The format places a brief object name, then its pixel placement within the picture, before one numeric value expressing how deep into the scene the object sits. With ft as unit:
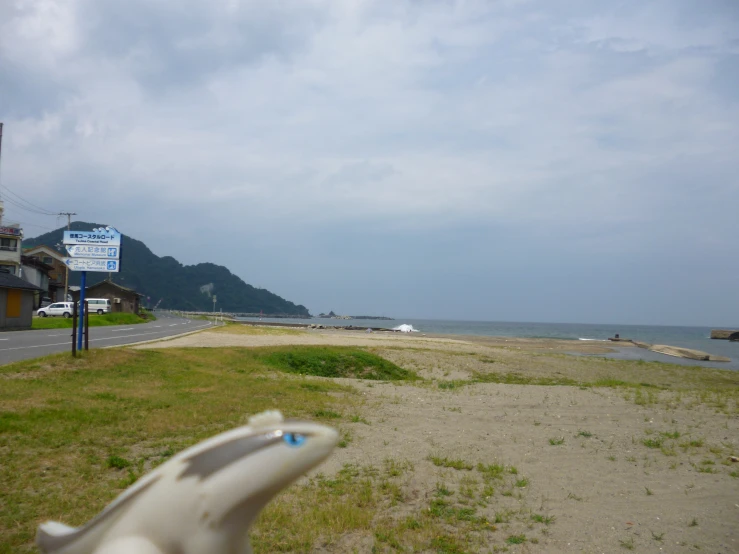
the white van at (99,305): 179.73
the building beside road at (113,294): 208.13
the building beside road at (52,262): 216.95
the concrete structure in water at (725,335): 317.83
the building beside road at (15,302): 98.84
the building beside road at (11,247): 169.17
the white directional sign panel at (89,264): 55.11
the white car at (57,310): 147.95
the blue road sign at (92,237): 55.52
